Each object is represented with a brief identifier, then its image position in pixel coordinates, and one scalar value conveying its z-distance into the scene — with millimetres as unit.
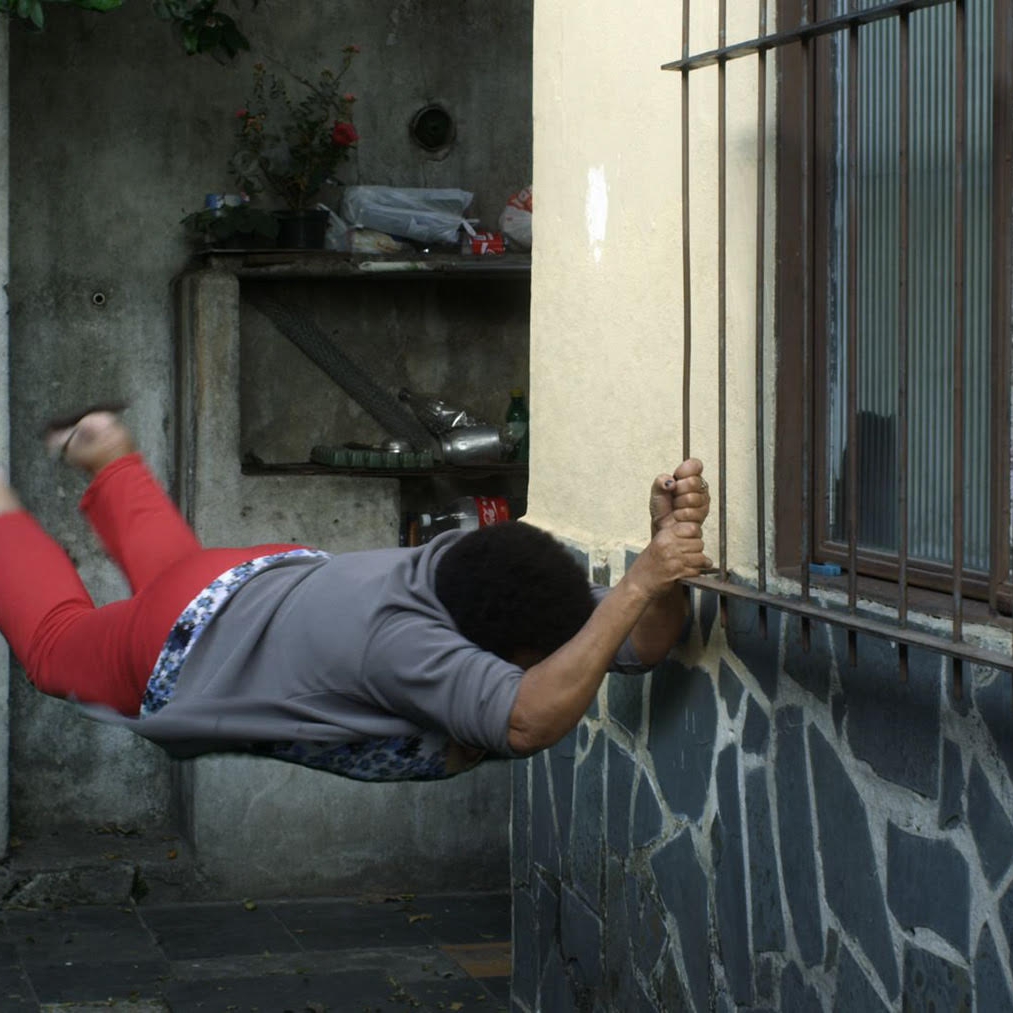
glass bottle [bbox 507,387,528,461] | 7477
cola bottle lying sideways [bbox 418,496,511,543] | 7312
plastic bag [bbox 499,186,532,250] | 7324
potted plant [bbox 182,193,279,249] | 7039
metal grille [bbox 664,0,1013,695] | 2977
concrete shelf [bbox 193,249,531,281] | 7086
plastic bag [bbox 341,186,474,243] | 7270
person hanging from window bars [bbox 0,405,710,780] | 3305
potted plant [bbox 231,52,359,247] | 7172
